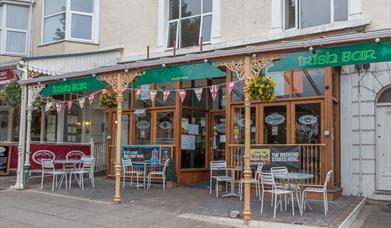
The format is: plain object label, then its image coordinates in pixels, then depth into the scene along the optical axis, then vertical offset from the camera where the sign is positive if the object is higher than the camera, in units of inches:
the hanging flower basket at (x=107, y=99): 464.4 +47.7
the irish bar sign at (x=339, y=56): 291.0 +64.8
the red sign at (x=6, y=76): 525.7 +80.3
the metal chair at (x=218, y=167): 438.7 -20.4
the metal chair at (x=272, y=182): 333.0 -27.3
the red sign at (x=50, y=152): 545.6 -12.1
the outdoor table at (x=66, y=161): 484.1 -19.2
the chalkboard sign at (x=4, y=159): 591.8 -22.5
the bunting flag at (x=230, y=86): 348.1 +48.6
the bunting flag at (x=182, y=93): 396.8 +48.2
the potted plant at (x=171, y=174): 493.4 -32.0
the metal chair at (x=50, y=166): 473.8 -24.9
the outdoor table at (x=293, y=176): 340.5 -22.0
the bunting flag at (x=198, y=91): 384.2 +48.5
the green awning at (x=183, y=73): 374.0 +64.2
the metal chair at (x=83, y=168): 481.5 -27.6
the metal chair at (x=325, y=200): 332.1 -38.2
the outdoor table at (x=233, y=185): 424.8 -38.1
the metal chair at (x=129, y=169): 491.2 -28.5
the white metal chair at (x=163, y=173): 479.5 -30.2
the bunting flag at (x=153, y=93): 426.3 +51.0
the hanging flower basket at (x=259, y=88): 328.2 +44.2
